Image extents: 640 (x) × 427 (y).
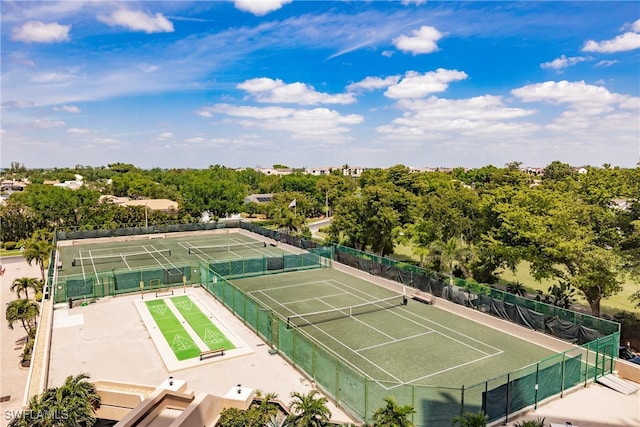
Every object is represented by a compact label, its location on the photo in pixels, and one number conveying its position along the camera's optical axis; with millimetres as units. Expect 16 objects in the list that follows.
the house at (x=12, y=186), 120700
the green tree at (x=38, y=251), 34250
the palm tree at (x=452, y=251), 30783
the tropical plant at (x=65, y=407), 11453
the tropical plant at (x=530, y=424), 10633
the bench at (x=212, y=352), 18344
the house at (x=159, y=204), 66306
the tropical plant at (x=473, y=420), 10250
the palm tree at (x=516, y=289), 27500
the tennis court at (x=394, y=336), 18516
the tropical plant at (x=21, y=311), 24328
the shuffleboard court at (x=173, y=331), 19506
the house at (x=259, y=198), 100875
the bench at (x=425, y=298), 27844
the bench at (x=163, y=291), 29031
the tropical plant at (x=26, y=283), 27781
